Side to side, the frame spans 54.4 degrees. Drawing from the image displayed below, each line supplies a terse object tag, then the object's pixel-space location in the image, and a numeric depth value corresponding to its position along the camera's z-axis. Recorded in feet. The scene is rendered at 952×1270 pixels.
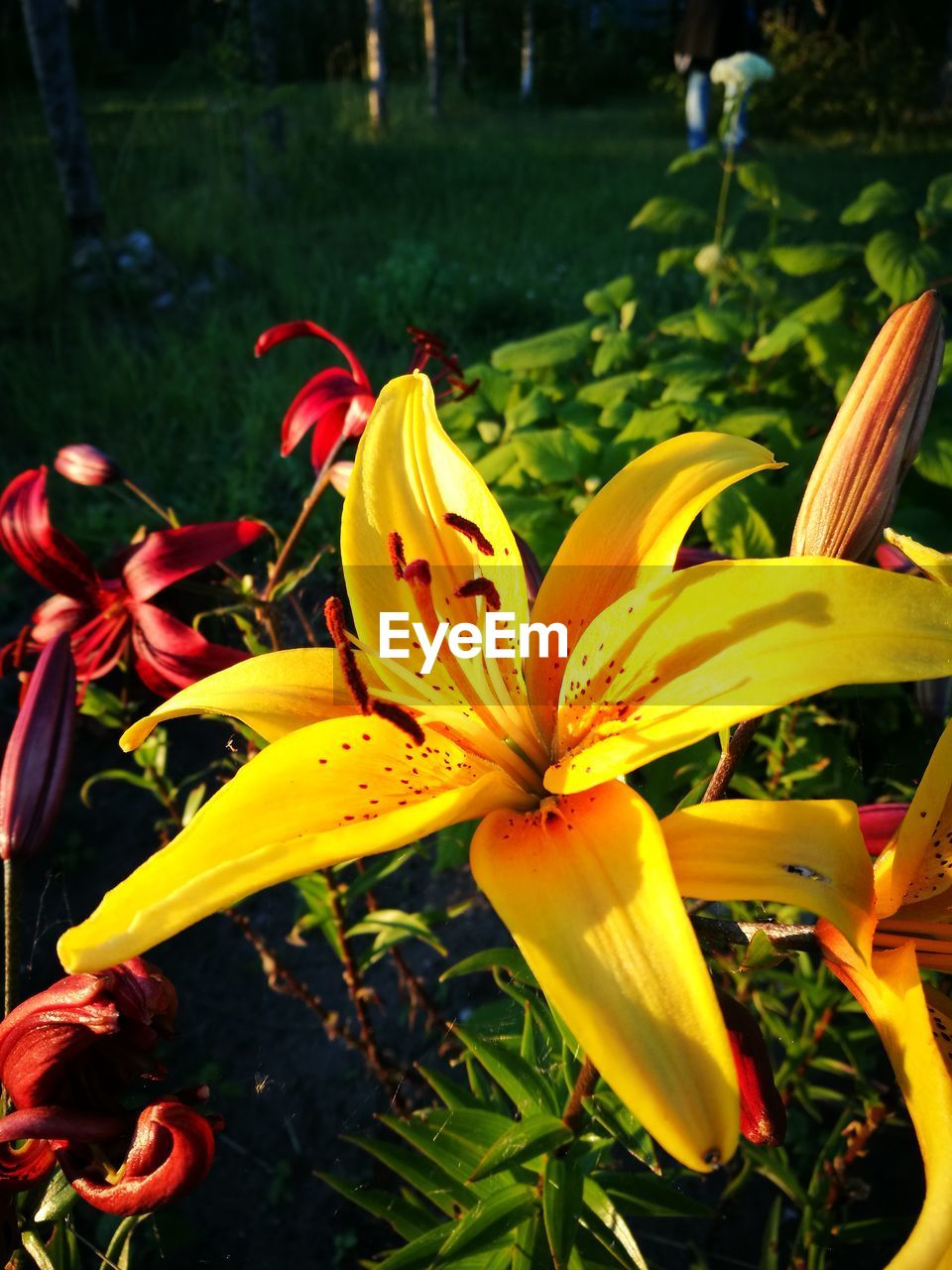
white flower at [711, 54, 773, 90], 2.96
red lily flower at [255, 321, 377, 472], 0.92
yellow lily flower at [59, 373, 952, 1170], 0.43
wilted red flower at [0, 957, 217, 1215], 0.57
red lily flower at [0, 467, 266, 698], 0.84
